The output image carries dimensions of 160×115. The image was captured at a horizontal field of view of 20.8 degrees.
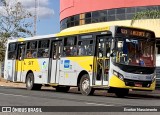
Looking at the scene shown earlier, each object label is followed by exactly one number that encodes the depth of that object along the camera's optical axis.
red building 43.22
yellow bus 19.78
